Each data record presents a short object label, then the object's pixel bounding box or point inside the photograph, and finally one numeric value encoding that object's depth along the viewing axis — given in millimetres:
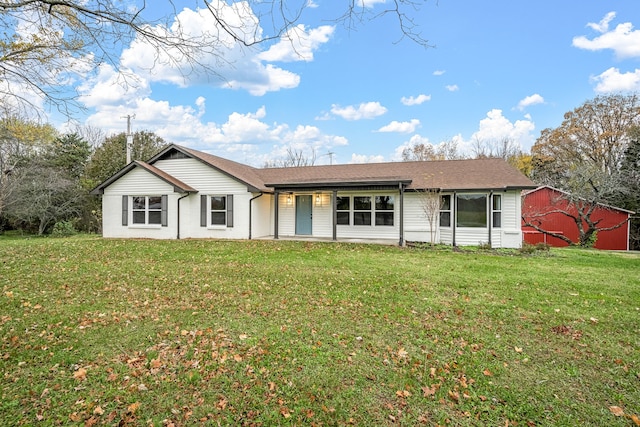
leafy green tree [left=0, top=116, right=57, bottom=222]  18031
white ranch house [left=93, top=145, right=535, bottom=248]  13016
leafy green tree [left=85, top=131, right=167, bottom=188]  23047
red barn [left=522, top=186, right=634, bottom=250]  17906
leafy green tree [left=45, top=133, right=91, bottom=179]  23466
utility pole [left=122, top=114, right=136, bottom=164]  20078
